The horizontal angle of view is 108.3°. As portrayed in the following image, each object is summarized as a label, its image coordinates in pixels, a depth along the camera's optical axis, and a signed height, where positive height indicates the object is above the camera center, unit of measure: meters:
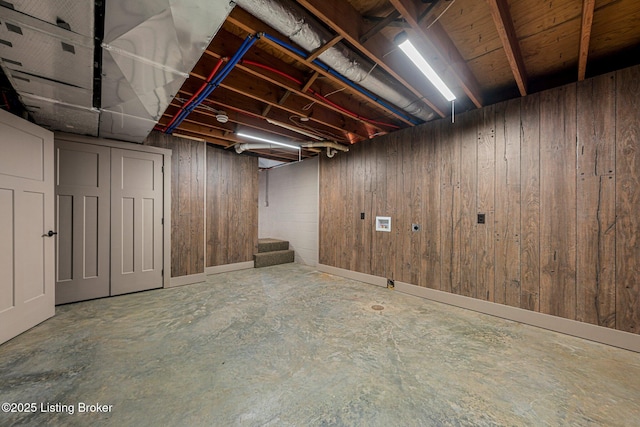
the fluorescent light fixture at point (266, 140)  3.76 +1.26
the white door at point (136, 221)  3.37 -0.11
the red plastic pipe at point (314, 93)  2.14 +1.37
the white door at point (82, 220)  3.01 -0.09
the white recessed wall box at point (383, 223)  3.86 -0.17
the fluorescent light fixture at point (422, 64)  1.62 +1.22
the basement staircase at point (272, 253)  5.21 -0.95
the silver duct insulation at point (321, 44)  1.47 +1.30
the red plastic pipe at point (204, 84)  2.08 +1.33
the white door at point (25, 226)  2.15 -0.13
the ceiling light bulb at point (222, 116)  3.12 +1.31
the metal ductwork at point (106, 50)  1.23 +1.07
